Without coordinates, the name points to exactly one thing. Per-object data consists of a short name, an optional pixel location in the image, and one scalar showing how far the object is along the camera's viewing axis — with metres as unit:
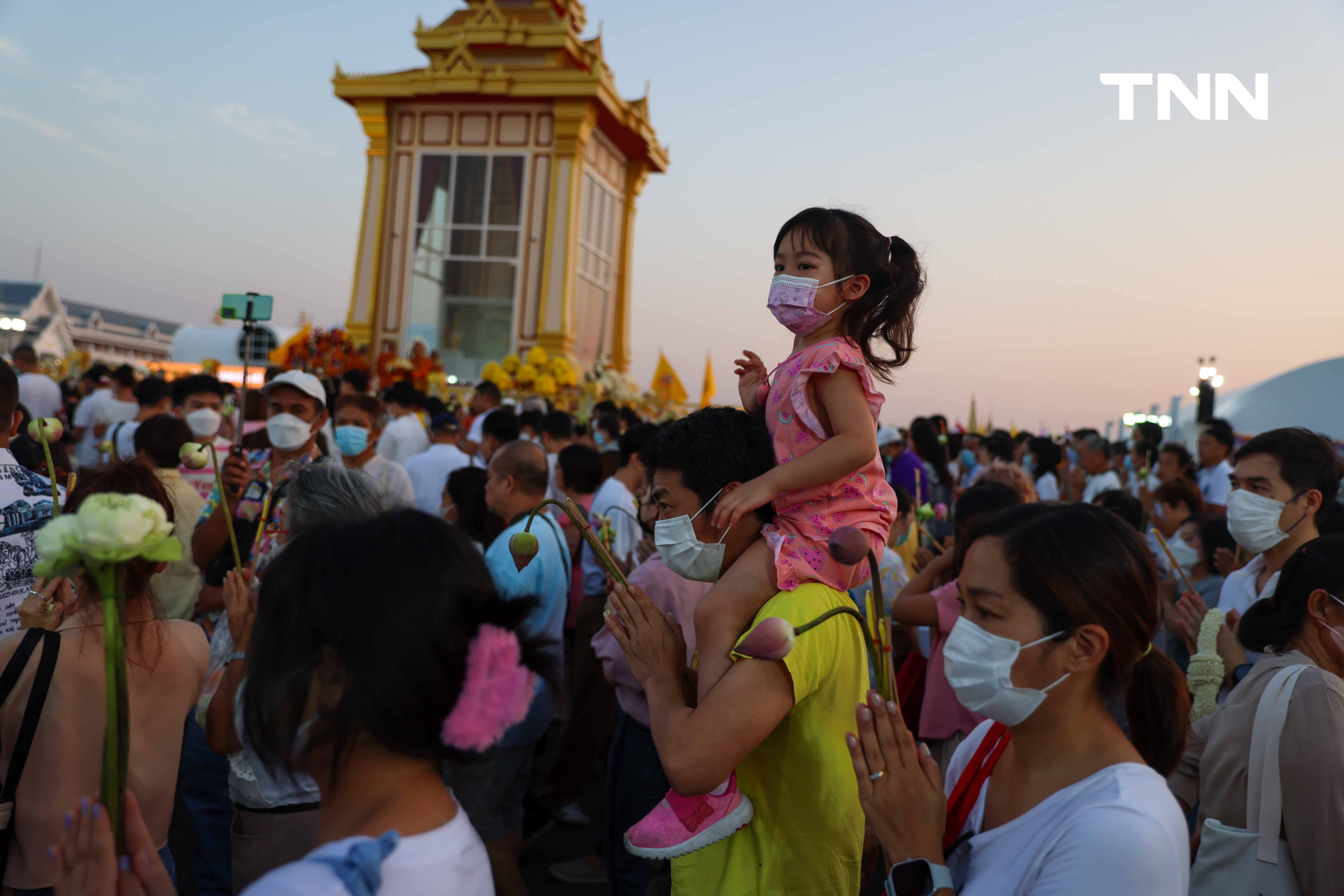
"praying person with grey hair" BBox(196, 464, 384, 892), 2.40
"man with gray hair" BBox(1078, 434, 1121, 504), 7.48
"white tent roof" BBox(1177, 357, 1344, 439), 18.67
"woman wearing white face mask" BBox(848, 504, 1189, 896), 1.53
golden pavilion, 20.27
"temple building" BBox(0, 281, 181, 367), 44.03
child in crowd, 1.95
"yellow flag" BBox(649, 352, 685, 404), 25.61
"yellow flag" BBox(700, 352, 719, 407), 30.48
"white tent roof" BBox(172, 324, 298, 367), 39.19
